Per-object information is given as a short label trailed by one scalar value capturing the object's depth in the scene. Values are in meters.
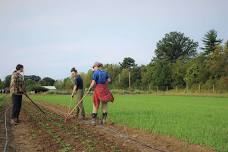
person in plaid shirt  14.36
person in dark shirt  15.89
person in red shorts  13.34
